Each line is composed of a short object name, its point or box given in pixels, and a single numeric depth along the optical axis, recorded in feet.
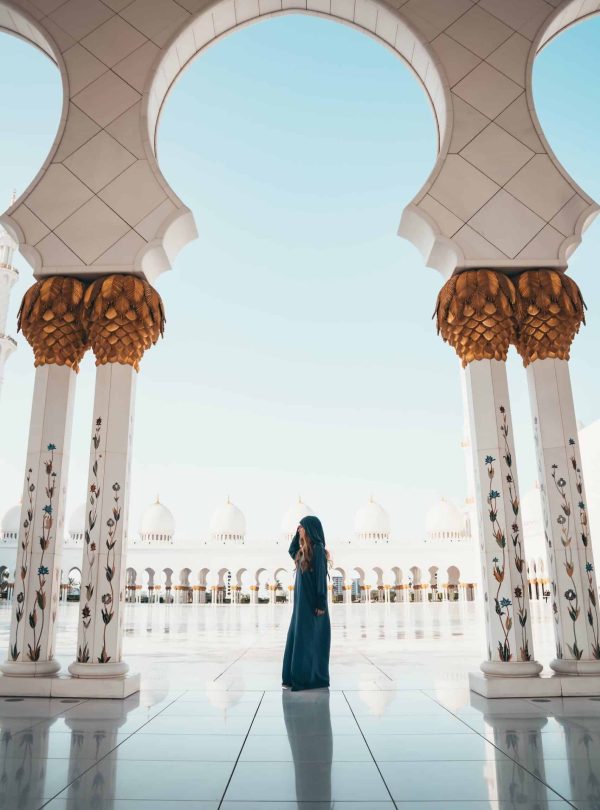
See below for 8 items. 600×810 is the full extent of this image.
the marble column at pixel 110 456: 12.83
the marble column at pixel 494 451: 12.56
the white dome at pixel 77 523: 101.09
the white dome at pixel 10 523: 102.10
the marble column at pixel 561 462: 12.76
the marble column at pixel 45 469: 13.05
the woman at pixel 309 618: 13.51
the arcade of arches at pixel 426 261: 12.94
